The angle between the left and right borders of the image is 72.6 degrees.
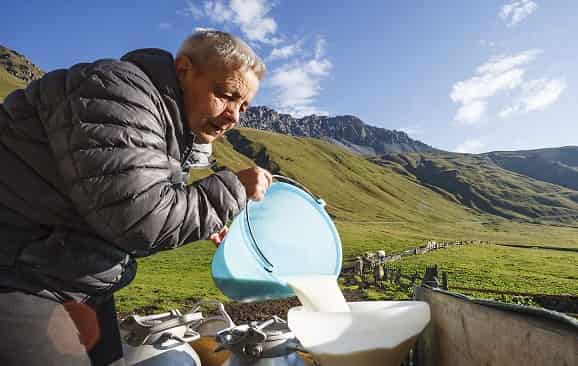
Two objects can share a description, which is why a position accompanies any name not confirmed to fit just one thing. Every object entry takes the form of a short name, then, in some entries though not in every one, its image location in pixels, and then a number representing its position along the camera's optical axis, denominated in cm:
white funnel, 150
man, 121
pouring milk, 210
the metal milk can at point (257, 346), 177
